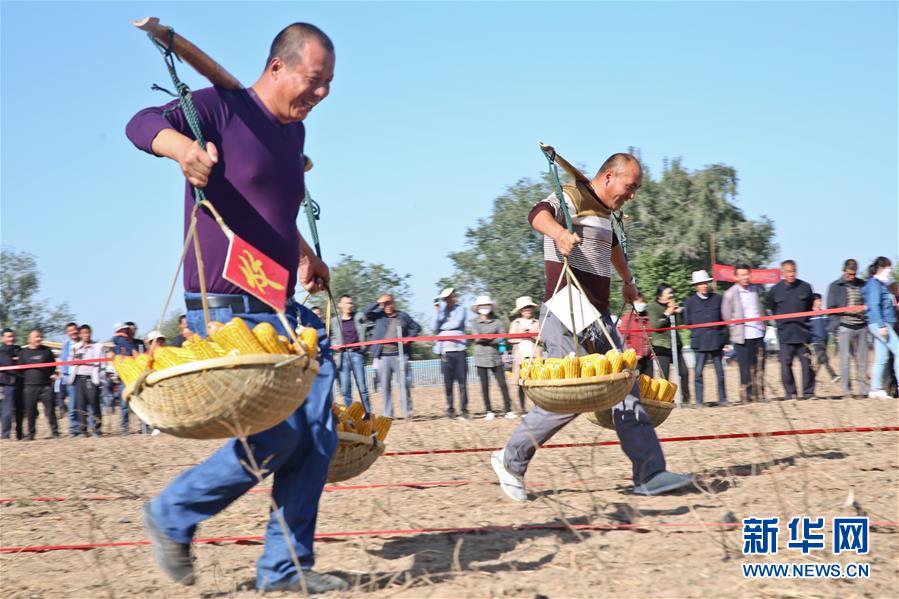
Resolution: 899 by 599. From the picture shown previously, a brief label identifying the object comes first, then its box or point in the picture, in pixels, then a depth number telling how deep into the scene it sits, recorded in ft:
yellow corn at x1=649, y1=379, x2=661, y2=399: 18.71
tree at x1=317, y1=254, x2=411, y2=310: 206.49
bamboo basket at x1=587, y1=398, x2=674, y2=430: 18.51
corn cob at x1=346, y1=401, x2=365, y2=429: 13.75
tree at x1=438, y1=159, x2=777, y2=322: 159.84
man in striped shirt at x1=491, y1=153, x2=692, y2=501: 17.62
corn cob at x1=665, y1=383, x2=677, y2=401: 18.95
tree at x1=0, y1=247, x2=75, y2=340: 185.26
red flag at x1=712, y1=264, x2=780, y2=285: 58.53
